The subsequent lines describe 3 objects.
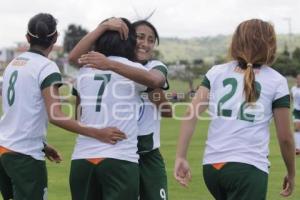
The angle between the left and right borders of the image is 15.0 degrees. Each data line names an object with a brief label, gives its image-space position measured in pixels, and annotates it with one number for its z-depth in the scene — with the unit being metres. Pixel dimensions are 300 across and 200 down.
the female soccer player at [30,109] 8.72
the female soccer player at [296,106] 30.56
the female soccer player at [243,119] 7.46
